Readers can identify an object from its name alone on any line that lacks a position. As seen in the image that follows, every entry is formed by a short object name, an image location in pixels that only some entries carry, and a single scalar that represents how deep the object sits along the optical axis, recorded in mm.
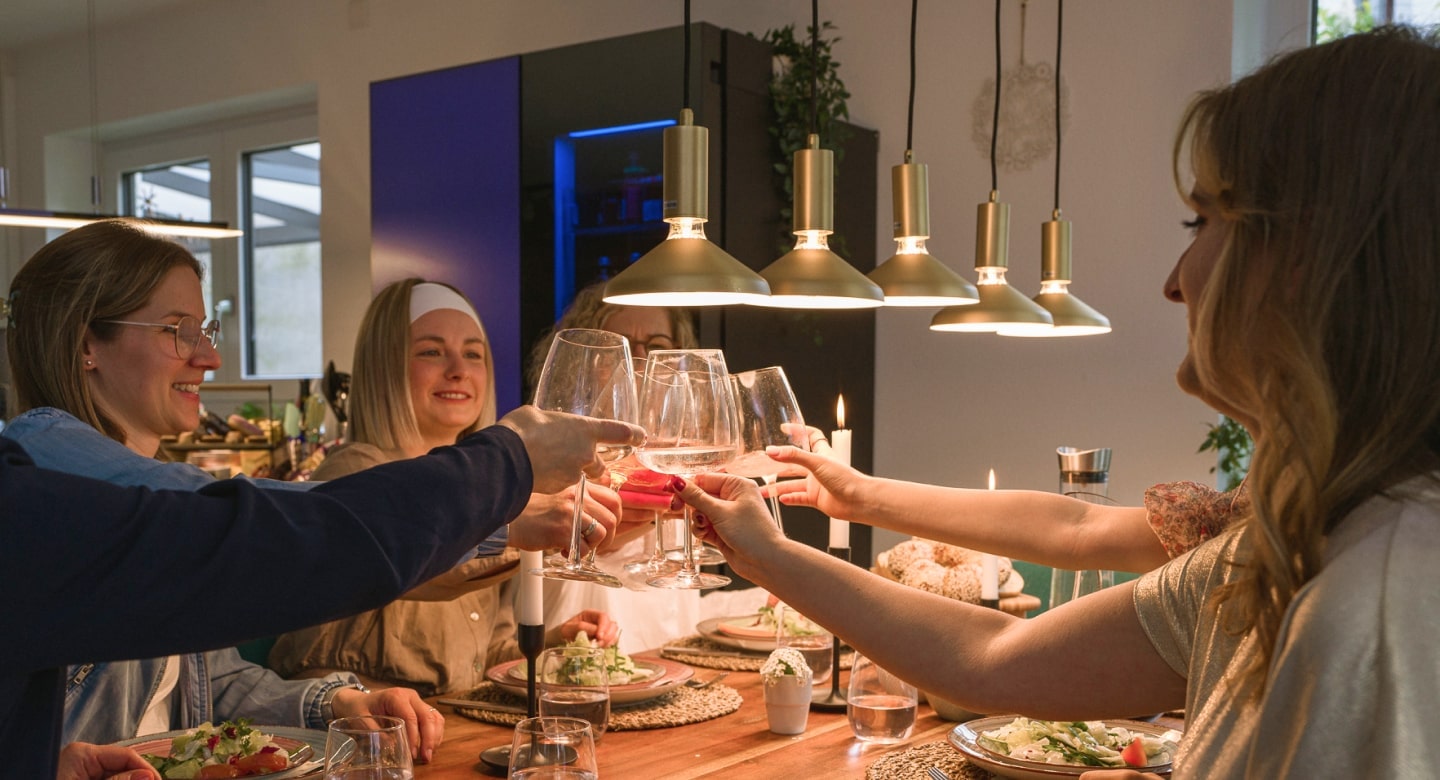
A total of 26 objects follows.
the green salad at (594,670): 1854
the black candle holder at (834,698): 1897
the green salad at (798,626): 2115
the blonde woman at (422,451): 2250
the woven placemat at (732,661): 2178
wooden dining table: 1574
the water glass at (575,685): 1594
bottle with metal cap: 1931
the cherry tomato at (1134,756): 1492
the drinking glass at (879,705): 1670
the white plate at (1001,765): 1459
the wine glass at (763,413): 1548
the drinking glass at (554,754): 1179
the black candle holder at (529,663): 1567
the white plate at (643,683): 1861
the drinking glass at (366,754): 1160
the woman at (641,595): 2650
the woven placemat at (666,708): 1797
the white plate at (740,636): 2254
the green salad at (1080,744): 1499
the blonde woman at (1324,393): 783
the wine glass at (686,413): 1364
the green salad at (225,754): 1428
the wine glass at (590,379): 1297
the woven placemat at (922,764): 1547
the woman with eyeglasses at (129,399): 1662
